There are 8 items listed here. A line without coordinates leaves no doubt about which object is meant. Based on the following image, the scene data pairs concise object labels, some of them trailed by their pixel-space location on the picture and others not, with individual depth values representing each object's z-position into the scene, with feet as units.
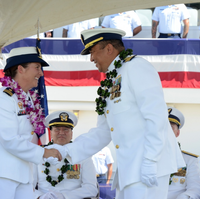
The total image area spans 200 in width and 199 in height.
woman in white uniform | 18.98
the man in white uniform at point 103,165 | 40.80
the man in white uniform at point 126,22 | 47.03
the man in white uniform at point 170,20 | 47.22
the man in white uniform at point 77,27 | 48.15
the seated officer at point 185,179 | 25.06
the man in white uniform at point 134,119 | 16.36
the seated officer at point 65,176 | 26.77
